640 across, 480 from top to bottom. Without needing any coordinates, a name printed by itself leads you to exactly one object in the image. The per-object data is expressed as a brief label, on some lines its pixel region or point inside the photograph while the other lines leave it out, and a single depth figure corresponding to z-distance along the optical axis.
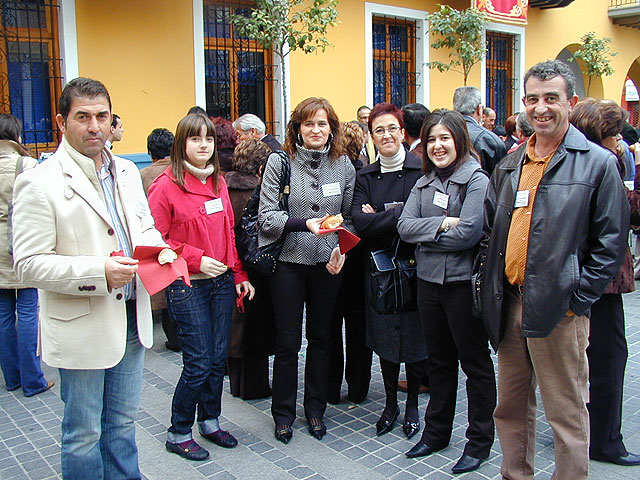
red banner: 11.91
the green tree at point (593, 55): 14.56
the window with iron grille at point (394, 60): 11.31
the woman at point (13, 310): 4.77
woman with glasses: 3.98
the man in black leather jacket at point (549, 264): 2.81
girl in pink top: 3.69
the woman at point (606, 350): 3.60
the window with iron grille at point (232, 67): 9.22
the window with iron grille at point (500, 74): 13.31
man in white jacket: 2.64
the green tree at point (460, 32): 11.09
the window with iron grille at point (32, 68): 7.54
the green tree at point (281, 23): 8.23
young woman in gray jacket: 3.54
